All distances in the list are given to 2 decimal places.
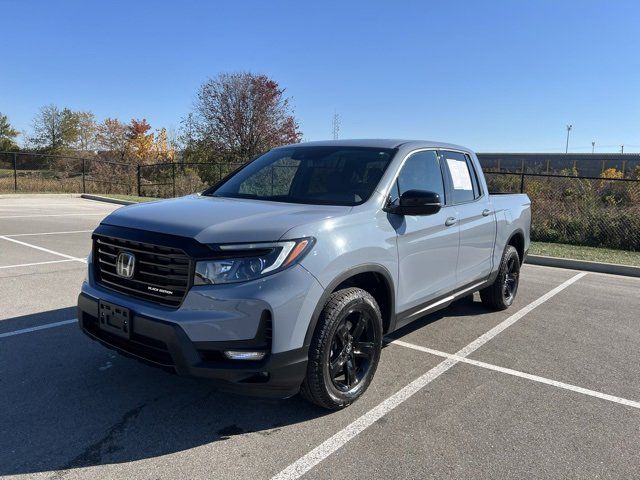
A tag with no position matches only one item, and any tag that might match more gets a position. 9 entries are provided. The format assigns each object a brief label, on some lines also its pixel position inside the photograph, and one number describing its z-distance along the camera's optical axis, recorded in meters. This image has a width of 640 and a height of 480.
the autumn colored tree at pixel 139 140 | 41.41
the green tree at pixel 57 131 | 50.41
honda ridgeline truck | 2.84
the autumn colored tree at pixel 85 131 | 51.44
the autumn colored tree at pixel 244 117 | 26.30
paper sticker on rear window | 4.87
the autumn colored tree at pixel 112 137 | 43.94
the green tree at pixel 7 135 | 52.78
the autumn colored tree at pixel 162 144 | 40.46
